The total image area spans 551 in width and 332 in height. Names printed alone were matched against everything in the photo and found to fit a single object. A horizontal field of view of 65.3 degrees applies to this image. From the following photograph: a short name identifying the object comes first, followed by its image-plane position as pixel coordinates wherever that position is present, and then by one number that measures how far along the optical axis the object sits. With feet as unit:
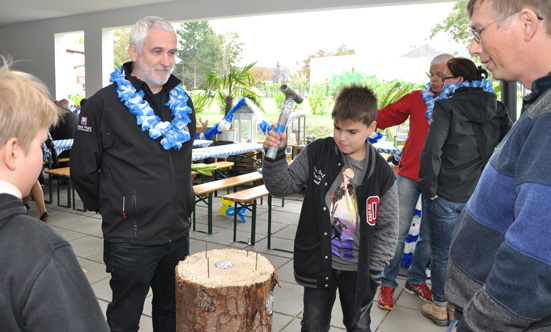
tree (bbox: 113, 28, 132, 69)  40.48
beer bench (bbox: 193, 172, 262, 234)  15.35
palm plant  25.80
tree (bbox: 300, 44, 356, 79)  27.86
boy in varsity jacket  6.25
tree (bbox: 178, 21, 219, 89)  33.63
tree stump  5.60
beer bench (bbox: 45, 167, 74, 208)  18.29
